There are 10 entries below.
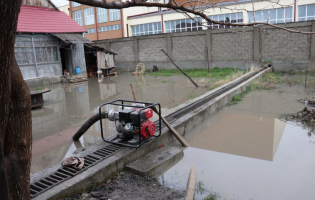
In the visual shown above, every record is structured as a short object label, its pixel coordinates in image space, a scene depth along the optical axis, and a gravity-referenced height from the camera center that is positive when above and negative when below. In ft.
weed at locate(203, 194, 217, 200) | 12.09 -5.92
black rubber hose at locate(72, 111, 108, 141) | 16.75 -3.76
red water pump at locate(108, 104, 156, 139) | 14.97 -3.13
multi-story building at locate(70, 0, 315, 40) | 85.46 +17.03
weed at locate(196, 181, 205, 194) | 12.92 -5.92
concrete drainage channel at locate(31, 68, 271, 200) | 11.61 -4.85
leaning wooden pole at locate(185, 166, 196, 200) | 11.77 -5.59
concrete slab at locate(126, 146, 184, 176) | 14.28 -5.28
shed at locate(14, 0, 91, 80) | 50.72 +5.28
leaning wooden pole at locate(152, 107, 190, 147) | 18.42 -4.76
